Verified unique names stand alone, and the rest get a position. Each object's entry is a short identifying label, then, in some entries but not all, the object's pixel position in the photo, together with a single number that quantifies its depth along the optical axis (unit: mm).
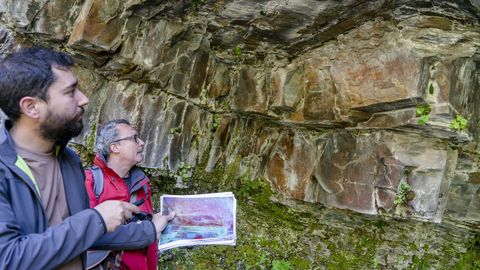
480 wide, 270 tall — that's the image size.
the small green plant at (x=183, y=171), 5777
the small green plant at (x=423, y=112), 4121
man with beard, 1986
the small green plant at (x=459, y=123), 4093
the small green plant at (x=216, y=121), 5898
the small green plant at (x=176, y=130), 5629
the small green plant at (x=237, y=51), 5211
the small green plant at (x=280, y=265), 5562
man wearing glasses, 3662
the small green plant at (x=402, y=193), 4535
